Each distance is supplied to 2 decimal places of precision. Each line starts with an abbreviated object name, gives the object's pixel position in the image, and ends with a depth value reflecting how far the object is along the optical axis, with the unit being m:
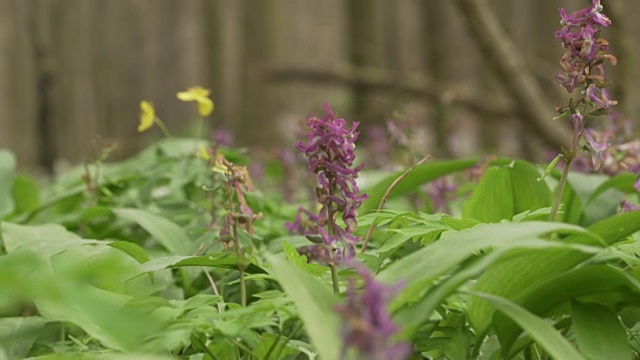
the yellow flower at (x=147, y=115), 4.43
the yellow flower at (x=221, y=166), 2.73
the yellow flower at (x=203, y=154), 4.35
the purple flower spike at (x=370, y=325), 1.62
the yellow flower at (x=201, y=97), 4.16
